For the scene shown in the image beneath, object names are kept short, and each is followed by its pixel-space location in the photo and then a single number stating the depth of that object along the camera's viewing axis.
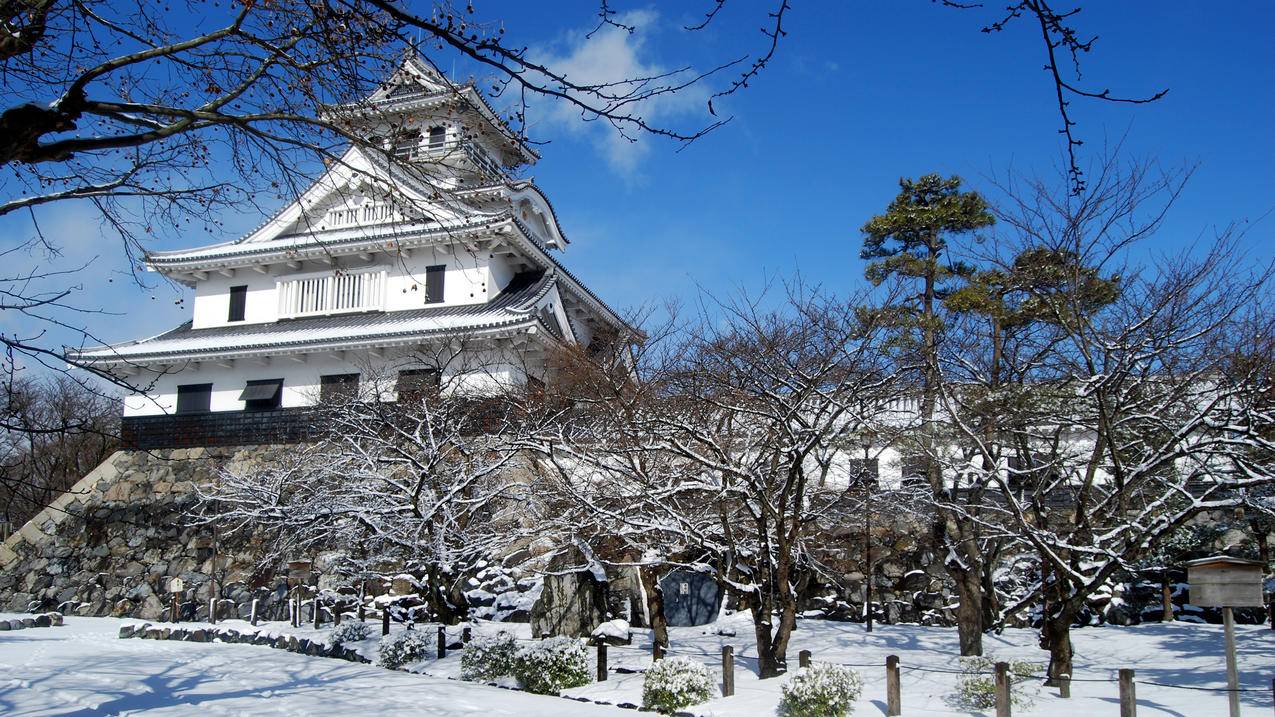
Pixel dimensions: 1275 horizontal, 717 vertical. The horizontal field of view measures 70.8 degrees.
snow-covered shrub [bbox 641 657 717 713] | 11.20
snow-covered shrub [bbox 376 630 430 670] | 14.69
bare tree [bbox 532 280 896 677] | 12.27
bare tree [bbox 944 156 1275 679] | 10.37
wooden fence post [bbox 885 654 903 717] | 10.38
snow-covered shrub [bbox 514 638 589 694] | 12.65
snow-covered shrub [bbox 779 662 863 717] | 10.18
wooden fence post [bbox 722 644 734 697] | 11.70
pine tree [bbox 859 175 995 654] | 14.36
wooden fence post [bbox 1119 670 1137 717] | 9.23
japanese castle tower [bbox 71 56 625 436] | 24.64
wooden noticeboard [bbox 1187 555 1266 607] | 9.12
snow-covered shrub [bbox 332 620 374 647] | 16.50
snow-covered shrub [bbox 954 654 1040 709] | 10.62
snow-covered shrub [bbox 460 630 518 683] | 13.36
